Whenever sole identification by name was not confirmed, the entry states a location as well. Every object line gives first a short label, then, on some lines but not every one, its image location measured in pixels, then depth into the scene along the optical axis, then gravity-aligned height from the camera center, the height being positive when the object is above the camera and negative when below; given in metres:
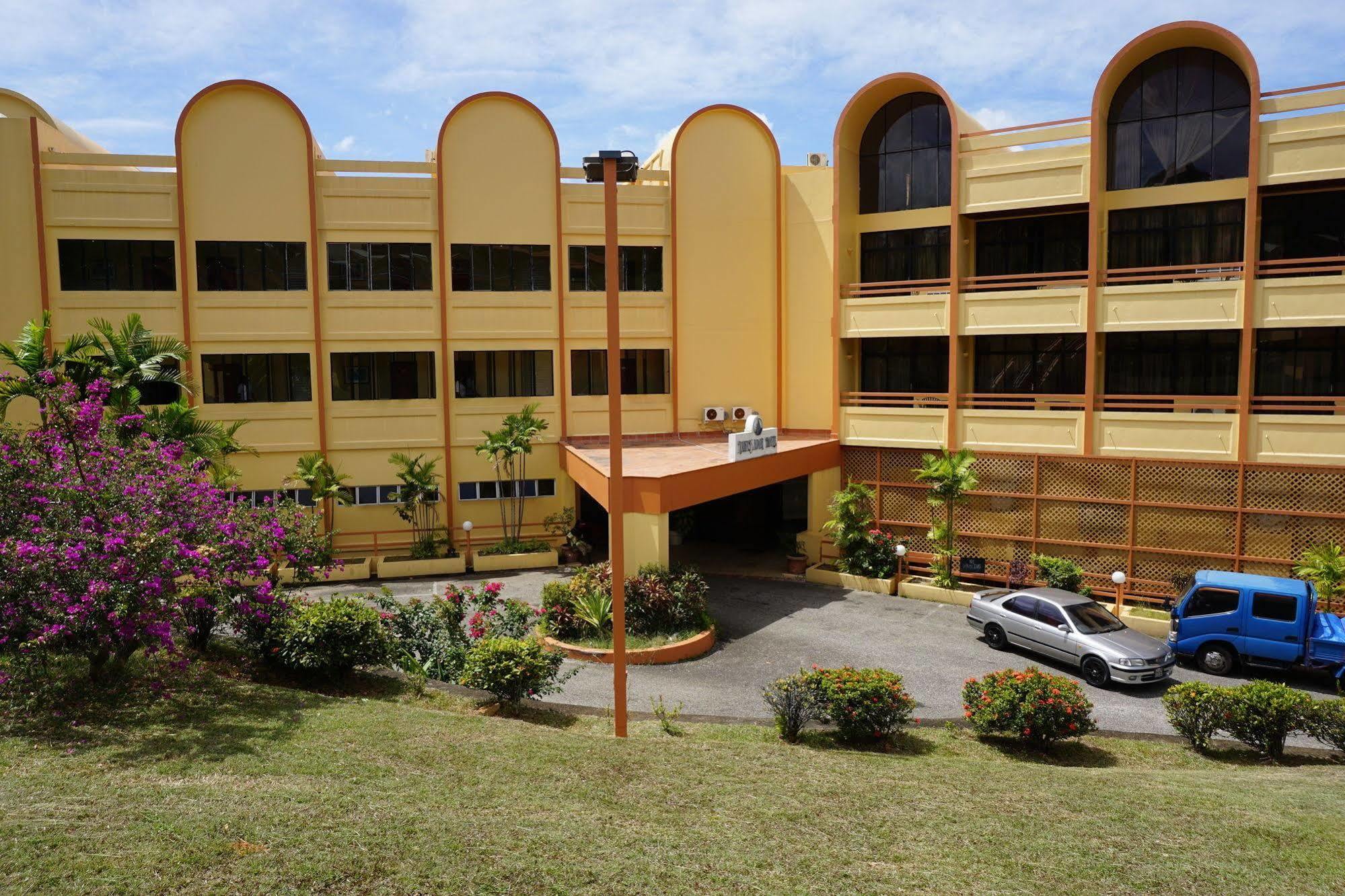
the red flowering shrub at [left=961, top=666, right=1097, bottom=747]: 12.72 -4.45
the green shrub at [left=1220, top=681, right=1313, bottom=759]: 12.91 -4.58
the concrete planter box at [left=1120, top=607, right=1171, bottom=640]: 20.59 -5.27
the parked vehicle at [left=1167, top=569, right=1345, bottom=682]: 17.06 -4.48
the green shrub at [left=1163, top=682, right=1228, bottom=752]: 13.27 -4.66
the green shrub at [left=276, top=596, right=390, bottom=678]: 13.56 -3.70
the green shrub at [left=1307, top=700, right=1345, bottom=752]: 12.78 -4.63
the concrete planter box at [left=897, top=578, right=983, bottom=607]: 23.09 -5.13
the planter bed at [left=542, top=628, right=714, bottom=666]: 17.95 -5.15
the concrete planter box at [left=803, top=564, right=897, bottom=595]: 24.12 -5.06
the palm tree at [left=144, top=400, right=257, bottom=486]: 18.02 -0.83
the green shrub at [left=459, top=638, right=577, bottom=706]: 13.23 -4.03
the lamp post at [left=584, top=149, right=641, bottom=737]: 11.98 +0.33
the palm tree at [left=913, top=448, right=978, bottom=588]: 23.09 -2.35
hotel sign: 22.34 -1.18
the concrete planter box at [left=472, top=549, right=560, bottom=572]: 26.20 -4.83
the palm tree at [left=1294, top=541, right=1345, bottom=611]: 18.73 -3.68
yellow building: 21.59 +2.69
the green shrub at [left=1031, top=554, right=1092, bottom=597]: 22.12 -4.39
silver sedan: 16.86 -4.76
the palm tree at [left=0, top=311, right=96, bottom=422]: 16.48 +0.73
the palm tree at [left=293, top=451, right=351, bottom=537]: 25.06 -2.32
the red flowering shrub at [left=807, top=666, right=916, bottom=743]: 12.77 -4.35
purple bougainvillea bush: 10.73 -1.92
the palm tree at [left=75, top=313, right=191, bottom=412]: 17.95 +0.63
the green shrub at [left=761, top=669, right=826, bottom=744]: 13.00 -4.49
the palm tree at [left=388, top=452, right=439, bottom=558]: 25.95 -2.97
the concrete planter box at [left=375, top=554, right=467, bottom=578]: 25.62 -4.89
